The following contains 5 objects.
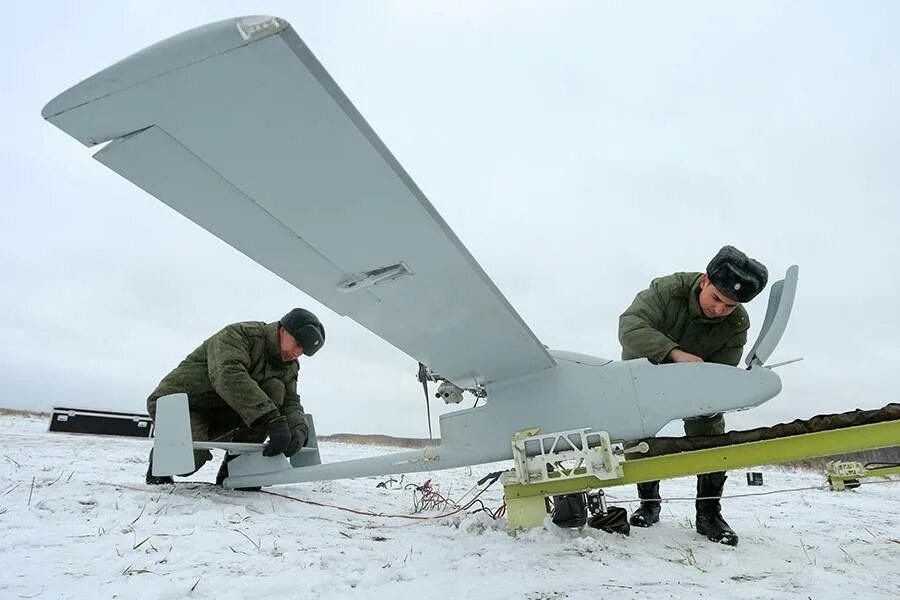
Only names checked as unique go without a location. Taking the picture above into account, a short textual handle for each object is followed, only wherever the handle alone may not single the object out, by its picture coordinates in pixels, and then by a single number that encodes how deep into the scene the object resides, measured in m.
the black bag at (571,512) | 2.86
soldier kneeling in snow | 3.79
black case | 8.78
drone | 1.30
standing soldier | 2.75
